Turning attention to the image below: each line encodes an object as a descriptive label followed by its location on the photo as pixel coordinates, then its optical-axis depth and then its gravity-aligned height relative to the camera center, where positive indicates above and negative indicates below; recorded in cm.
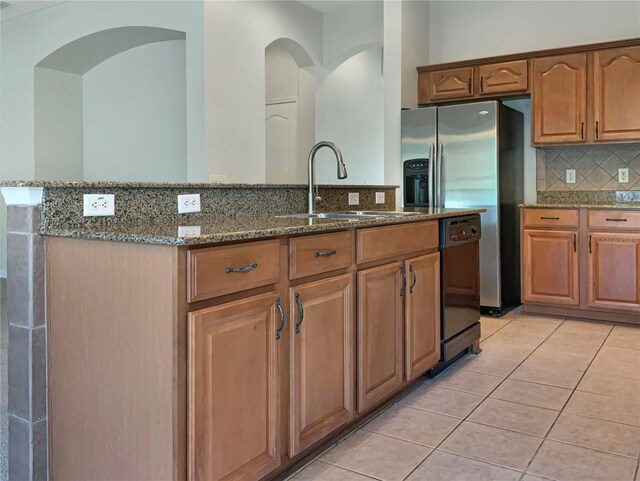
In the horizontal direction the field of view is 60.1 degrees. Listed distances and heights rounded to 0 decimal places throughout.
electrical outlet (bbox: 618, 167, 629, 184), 445 +40
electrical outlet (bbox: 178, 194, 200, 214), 211 +10
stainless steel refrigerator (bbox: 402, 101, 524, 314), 434 +46
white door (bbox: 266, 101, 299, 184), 632 +99
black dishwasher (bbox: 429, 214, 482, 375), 292 -34
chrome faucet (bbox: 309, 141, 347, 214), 251 +25
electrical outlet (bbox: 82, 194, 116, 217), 179 +8
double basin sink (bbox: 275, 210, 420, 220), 264 +6
